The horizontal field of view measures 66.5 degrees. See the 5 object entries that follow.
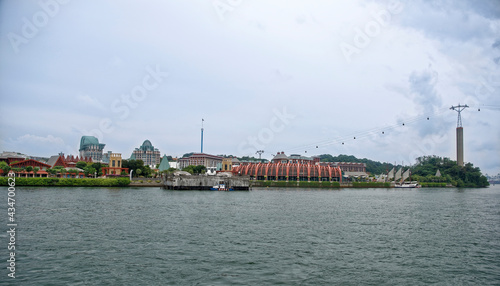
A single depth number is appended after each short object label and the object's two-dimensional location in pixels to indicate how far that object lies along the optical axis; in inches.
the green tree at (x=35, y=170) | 4313.5
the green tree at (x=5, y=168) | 4199.3
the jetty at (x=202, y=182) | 4030.5
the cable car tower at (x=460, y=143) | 7149.1
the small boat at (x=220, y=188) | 4062.5
